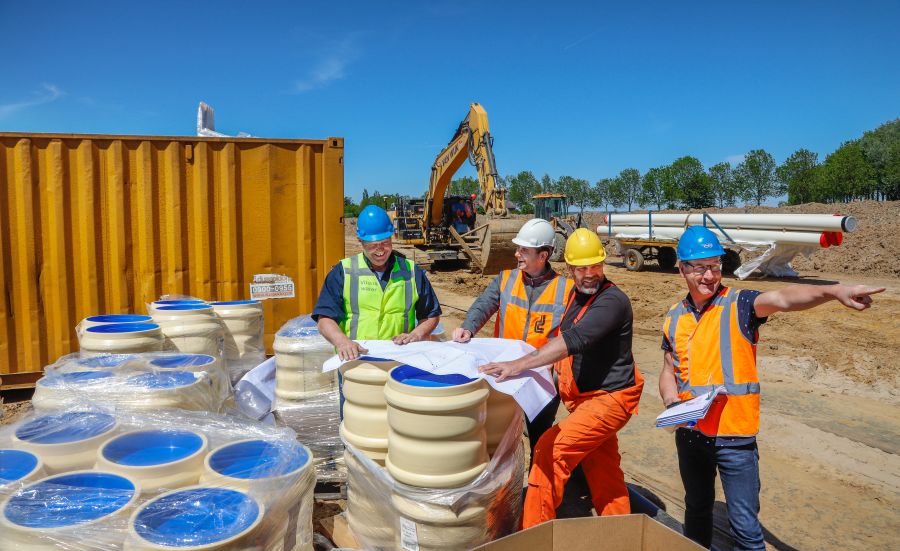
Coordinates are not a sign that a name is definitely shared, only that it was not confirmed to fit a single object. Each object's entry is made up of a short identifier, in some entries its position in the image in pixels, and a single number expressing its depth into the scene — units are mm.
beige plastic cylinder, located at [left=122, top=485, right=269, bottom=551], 1564
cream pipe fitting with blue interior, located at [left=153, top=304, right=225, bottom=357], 3771
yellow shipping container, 5211
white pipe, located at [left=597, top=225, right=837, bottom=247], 14797
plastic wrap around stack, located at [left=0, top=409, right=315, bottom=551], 1631
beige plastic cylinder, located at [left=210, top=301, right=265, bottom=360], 4344
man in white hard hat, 3455
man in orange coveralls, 2854
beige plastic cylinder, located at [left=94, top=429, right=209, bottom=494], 1928
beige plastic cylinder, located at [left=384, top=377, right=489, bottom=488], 2242
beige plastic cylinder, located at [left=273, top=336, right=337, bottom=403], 3729
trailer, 17297
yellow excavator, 15500
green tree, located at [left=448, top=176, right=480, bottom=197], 77062
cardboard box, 1851
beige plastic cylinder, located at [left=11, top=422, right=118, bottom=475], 2039
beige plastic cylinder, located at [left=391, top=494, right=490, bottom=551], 2295
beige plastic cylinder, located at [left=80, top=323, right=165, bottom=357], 3387
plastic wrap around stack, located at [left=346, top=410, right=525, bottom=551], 2303
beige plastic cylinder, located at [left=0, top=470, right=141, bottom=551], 1594
